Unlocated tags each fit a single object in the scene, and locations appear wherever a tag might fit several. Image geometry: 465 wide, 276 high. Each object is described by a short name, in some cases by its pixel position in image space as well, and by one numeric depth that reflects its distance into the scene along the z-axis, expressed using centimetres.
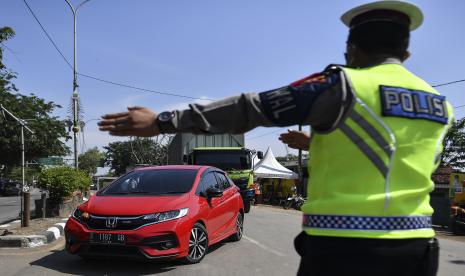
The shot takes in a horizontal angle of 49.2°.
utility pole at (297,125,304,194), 2932
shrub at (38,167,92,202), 1331
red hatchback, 659
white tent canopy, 2800
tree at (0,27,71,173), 3884
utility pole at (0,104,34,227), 1067
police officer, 184
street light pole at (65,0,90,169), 1973
